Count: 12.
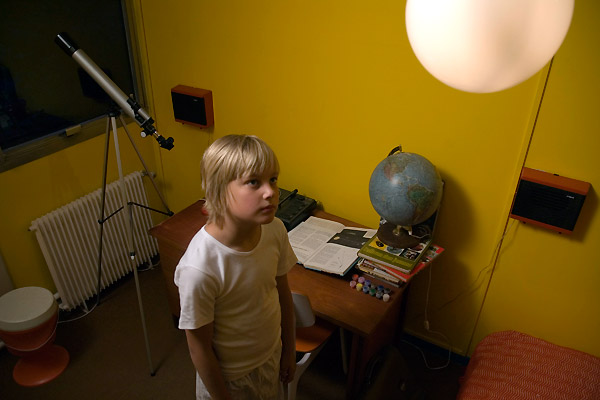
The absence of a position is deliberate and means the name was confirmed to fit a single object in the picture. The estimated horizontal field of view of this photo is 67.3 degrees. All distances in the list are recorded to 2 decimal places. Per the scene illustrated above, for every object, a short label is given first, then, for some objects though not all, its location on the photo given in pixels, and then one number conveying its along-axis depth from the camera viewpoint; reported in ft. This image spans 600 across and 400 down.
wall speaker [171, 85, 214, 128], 8.50
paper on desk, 6.75
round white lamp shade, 3.44
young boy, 3.98
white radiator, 8.25
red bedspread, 6.00
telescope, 6.78
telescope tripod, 7.16
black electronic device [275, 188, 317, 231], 7.63
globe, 6.07
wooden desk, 6.04
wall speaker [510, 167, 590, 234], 5.86
